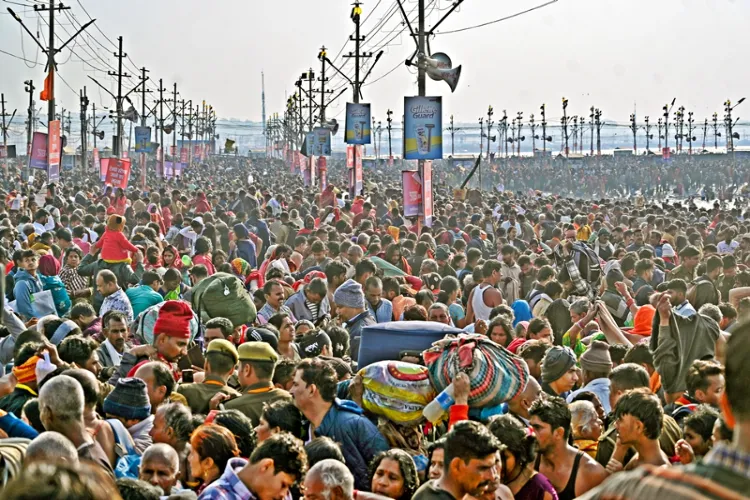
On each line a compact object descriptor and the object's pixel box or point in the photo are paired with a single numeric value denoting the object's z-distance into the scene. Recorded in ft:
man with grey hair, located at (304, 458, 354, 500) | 15.60
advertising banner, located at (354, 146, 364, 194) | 102.83
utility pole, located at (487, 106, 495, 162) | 417.28
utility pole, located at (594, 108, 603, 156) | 315.82
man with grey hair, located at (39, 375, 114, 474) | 17.30
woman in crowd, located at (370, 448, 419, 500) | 17.57
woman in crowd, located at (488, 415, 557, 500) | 17.60
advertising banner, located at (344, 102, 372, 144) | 105.70
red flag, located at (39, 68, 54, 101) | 99.91
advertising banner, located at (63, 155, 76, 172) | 263.33
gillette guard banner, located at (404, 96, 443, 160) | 63.62
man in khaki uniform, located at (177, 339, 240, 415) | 23.34
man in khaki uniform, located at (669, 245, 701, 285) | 45.01
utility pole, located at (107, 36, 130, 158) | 160.28
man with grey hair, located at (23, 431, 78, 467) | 13.79
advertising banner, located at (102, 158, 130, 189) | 85.46
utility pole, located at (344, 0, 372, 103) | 121.97
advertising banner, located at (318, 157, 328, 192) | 127.54
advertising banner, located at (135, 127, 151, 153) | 161.86
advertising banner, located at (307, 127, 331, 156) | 136.77
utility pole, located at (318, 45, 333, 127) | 180.61
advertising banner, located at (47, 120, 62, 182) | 89.15
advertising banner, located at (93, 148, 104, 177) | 206.08
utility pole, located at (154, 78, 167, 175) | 252.44
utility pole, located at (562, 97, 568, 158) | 358.23
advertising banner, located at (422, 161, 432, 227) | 63.52
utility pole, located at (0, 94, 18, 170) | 294.05
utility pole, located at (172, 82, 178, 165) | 227.73
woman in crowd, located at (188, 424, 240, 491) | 17.61
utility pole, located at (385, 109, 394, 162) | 404.34
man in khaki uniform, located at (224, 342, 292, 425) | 22.27
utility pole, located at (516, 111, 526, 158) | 403.95
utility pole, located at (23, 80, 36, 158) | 243.60
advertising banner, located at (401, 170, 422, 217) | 63.93
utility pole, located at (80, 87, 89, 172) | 229.64
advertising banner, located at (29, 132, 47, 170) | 91.40
